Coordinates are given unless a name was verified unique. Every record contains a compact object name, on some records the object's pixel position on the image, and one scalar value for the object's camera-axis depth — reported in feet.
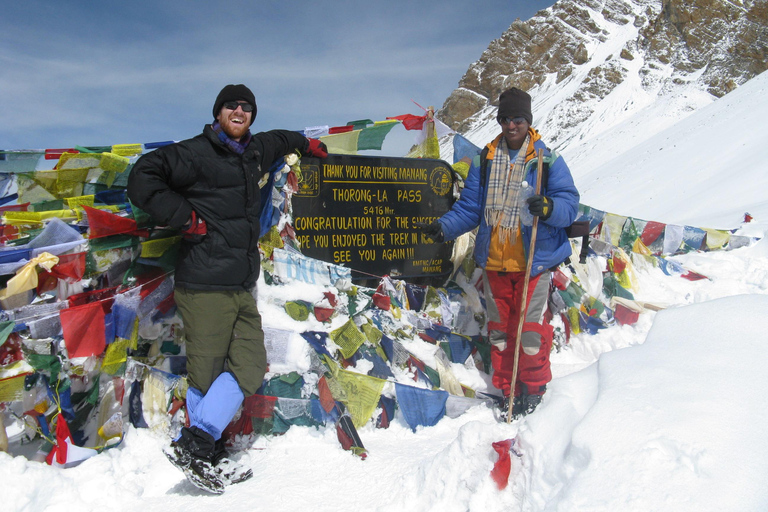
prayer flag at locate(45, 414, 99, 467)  8.17
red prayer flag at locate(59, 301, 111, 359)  8.53
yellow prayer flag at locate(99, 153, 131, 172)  10.00
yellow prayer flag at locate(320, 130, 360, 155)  12.98
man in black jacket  8.09
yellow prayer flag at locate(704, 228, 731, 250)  20.19
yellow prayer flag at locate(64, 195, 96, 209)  9.62
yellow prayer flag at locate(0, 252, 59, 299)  8.07
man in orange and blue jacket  10.42
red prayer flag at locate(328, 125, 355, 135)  13.01
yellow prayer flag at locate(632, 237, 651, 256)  17.97
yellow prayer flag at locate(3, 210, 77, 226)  9.00
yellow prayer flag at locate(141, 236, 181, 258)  9.45
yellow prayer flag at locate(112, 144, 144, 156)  11.00
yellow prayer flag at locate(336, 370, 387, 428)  10.26
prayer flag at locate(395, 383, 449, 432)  10.46
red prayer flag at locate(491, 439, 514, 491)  6.91
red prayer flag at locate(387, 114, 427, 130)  14.42
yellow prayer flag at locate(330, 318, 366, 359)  11.11
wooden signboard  12.23
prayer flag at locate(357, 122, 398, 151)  13.44
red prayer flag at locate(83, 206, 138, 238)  8.87
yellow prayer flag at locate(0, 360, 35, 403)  7.82
